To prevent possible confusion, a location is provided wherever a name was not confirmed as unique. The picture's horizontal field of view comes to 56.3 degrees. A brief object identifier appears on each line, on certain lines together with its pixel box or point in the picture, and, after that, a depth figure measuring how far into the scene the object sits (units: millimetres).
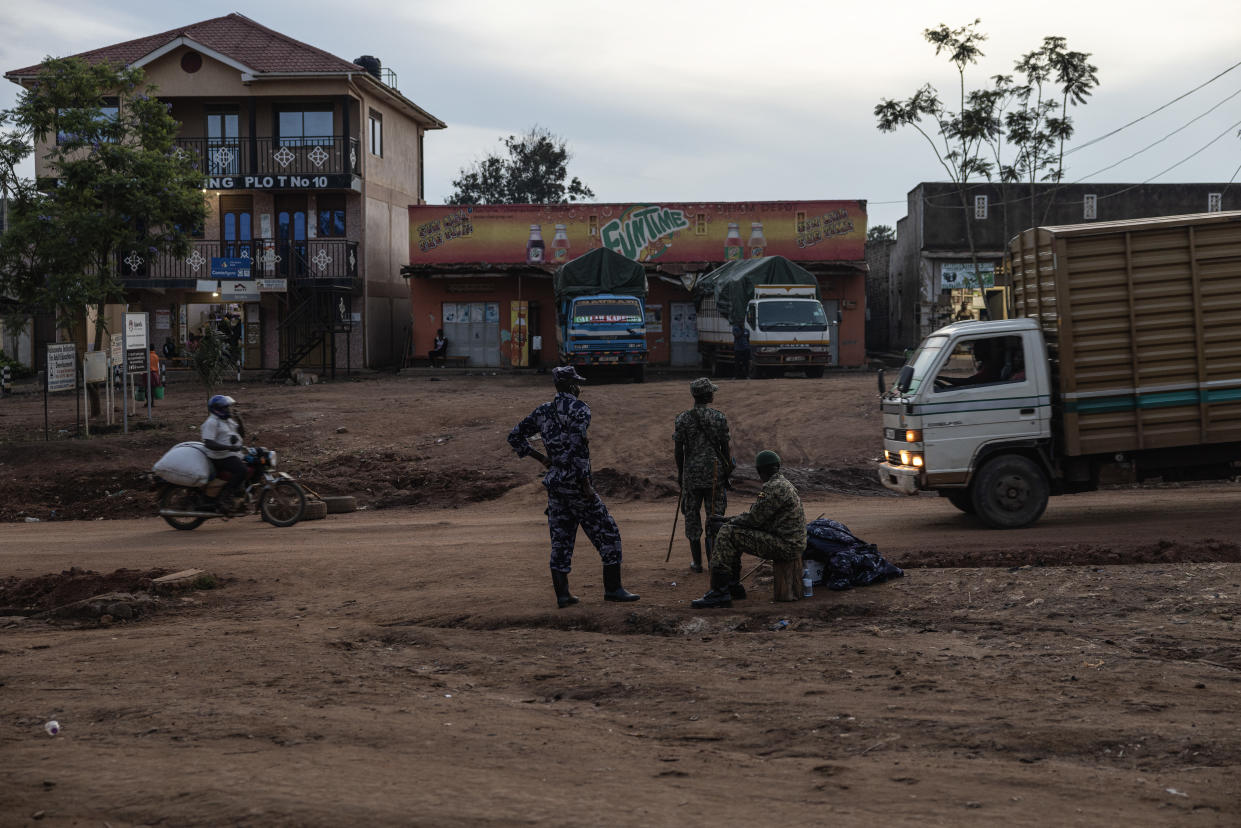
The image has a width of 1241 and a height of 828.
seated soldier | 9070
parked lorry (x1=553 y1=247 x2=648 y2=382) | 31641
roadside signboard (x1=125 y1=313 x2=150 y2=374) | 20500
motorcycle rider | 13984
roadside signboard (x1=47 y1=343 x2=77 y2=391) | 19516
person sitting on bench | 38906
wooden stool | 9273
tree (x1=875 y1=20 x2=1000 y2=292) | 38688
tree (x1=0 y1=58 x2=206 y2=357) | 20922
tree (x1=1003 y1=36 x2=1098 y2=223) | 37781
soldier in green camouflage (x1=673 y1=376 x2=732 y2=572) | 10117
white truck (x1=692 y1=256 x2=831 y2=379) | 31812
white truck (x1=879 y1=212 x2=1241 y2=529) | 12023
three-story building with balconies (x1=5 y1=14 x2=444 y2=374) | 36938
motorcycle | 14055
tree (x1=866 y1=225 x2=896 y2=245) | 76500
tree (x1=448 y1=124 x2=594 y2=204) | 61250
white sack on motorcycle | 14000
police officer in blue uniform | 8805
